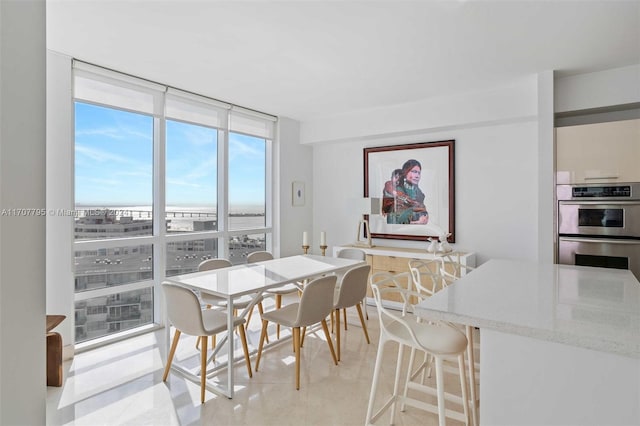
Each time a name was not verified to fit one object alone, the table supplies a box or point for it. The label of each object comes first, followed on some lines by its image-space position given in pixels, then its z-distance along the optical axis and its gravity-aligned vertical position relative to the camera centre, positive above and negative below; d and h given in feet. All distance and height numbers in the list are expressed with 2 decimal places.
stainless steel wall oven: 9.88 -0.34
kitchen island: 3.83 -1.67
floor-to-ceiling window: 11.09 +0.89
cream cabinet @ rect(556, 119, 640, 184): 9.77 +1.79
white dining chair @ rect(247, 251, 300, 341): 11.85 -2.64
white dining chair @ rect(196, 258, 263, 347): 10.80 -2.69
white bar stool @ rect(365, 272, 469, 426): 5.65 -2.21
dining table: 8.22 -1.76
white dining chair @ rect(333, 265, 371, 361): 10.12 -2.23
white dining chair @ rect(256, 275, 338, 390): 8.70 -2.59
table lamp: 15.92 +0.28
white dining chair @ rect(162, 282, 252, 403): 7.88 -2.44
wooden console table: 13.94 -1.82
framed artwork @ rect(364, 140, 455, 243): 14.87 +1.15
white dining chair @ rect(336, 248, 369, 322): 14.55 -1.70
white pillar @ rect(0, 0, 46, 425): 2.39 -0.03
